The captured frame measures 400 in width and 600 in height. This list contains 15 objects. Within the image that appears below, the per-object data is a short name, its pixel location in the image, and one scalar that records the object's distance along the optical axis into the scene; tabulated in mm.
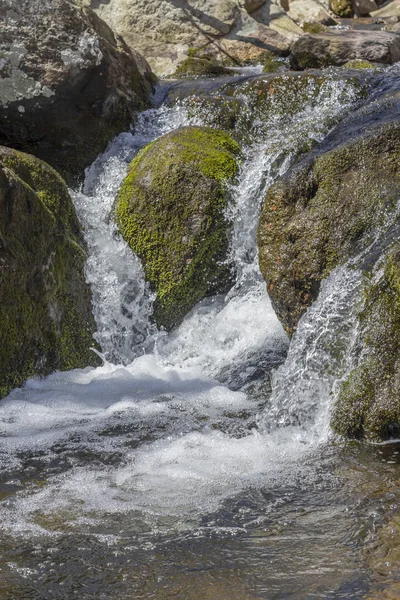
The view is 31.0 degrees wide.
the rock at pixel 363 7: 18172
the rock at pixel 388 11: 17875
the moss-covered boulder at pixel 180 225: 6707
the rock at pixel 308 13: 15914
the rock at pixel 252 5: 14227
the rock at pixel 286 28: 13867
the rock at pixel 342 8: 18047
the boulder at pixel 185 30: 12656
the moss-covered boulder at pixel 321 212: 5180
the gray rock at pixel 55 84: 7703
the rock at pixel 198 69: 10906
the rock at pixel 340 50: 10414
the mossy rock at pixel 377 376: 4070
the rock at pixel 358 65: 9009
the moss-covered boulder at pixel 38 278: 5371
